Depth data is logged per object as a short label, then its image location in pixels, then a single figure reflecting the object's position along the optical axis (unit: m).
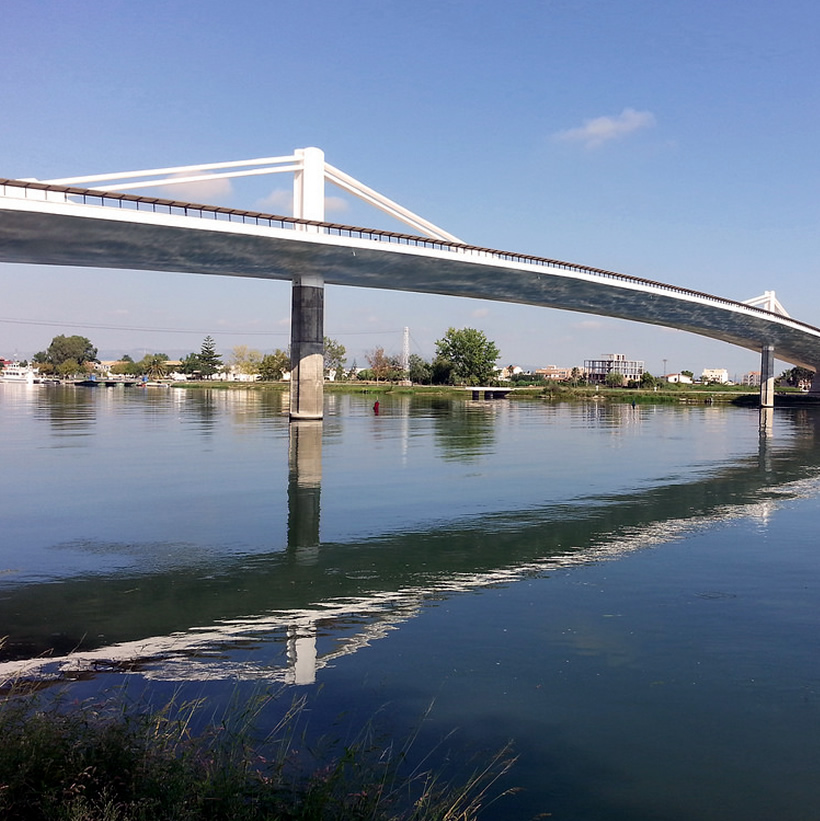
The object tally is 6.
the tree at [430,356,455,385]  169.50
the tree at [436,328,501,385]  167.88
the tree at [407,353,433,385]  173.25
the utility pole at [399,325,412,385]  183.12
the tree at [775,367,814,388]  179.12
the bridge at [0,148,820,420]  39.53
